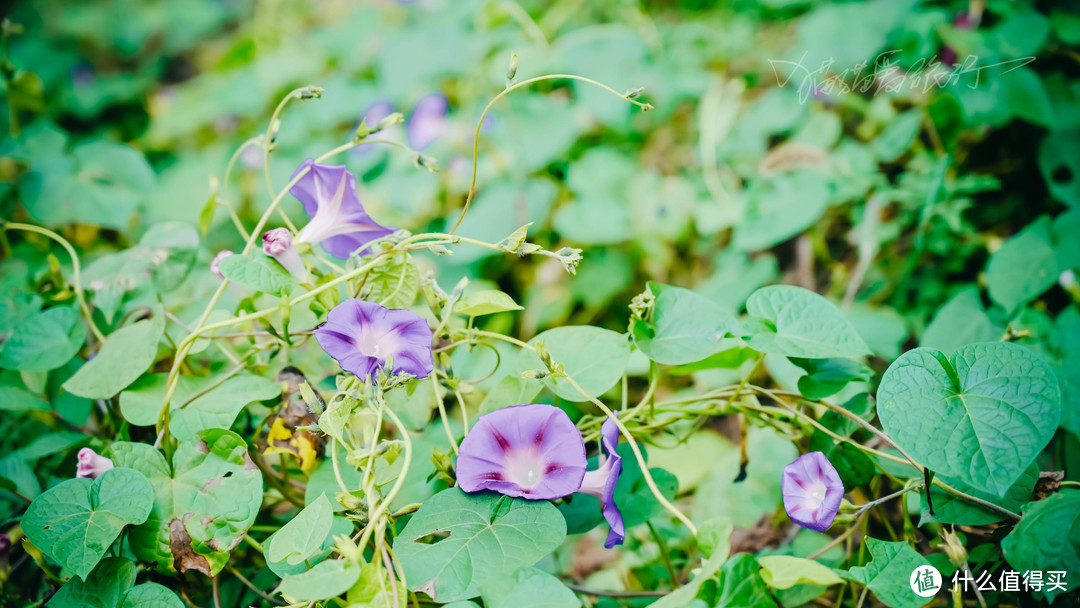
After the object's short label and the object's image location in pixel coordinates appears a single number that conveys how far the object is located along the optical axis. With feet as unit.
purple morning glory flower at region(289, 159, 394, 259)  2.23
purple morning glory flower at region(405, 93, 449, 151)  5.22
